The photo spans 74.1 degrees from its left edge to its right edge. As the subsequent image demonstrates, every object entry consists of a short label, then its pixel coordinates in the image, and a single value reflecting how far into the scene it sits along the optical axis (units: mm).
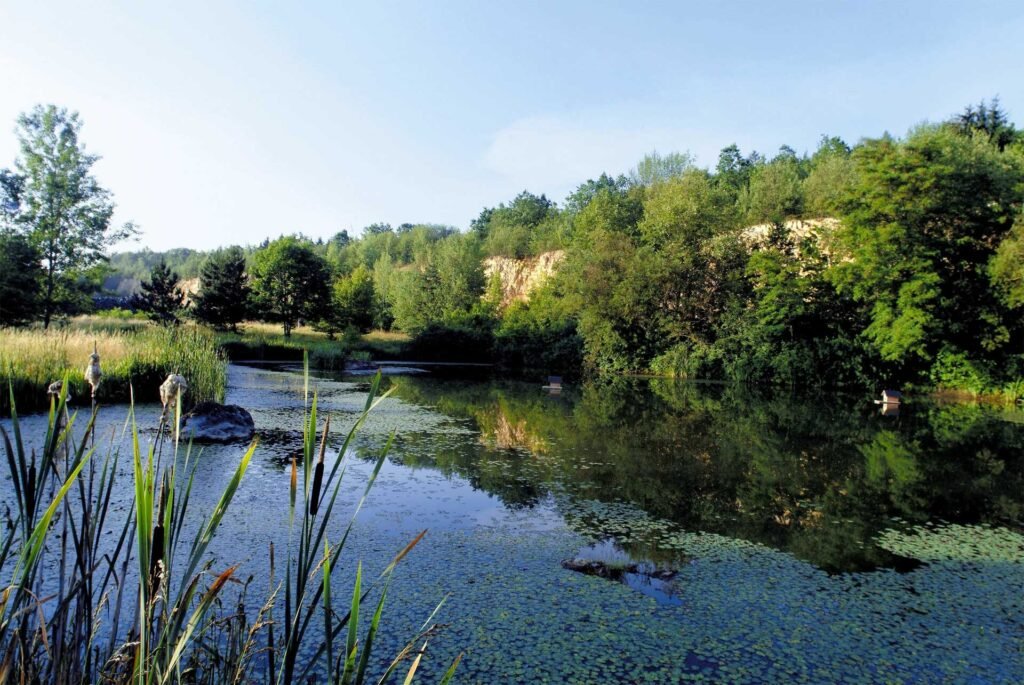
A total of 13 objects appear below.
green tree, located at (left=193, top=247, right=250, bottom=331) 37781
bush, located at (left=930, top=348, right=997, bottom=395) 19328
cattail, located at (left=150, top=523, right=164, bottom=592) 1478
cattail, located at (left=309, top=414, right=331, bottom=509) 1292
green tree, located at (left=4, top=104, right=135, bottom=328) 19469
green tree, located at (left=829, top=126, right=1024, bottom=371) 19531
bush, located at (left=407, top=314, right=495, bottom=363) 34625
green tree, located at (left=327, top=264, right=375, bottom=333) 42625
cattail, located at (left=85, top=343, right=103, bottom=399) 1932
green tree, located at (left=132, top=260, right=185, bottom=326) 36812
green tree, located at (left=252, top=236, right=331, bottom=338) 40531
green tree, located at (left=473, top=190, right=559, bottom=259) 48500
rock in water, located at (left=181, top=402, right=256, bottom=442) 8812
